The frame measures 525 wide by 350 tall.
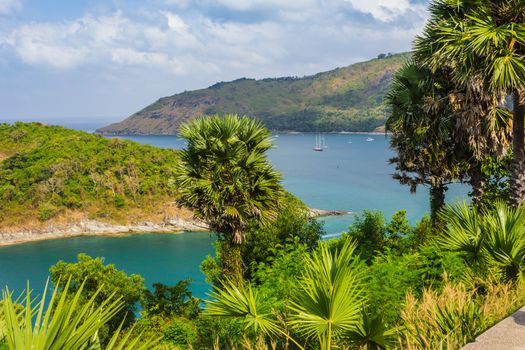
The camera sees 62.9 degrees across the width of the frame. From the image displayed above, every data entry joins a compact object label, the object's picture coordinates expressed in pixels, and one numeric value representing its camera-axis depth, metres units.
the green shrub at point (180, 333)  13.78
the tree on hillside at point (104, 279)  20.86
